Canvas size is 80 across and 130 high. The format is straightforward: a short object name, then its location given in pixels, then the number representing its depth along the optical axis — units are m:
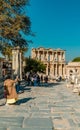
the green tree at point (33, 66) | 24.84
